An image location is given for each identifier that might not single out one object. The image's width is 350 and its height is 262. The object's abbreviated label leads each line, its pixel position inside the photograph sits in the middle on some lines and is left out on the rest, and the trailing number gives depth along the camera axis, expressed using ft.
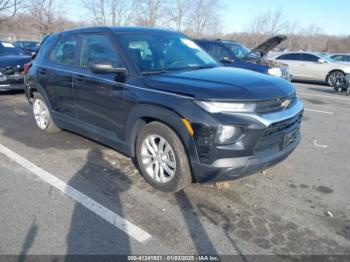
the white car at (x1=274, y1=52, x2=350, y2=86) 44.70
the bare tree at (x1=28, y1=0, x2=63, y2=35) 105.81
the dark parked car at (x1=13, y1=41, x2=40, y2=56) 58.29
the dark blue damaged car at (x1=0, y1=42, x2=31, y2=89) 27.94
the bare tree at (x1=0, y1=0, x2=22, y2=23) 91.81
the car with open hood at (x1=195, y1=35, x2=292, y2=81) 27.27
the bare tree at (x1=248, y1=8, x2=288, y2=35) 146.20
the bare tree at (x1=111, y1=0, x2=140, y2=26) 84.89
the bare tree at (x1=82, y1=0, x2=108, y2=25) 85.01
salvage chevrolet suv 9.70
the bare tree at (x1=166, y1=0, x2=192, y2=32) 99.35
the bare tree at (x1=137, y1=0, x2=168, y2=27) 89.33
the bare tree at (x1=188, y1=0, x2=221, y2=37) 110.04
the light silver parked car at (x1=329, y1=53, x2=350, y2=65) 51.19
